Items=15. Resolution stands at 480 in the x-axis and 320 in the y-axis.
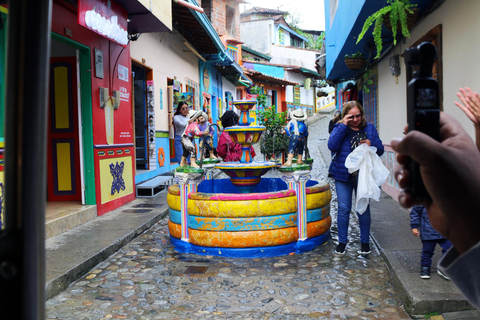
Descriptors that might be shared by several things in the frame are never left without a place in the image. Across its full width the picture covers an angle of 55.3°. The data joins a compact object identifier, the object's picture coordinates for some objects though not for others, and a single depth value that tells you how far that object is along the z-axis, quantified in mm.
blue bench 9445
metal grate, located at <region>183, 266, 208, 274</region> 4875
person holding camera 741
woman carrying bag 5328
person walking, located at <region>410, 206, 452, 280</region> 4117
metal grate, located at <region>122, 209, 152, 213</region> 7934
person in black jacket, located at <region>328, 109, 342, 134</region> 9673
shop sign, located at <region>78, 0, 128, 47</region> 6094
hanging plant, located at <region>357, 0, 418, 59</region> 5906
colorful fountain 5391
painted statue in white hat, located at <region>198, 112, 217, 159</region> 6227
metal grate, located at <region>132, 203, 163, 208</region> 8438
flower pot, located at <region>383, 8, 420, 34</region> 6164
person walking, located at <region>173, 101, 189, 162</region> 10086
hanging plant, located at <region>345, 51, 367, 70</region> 10180
